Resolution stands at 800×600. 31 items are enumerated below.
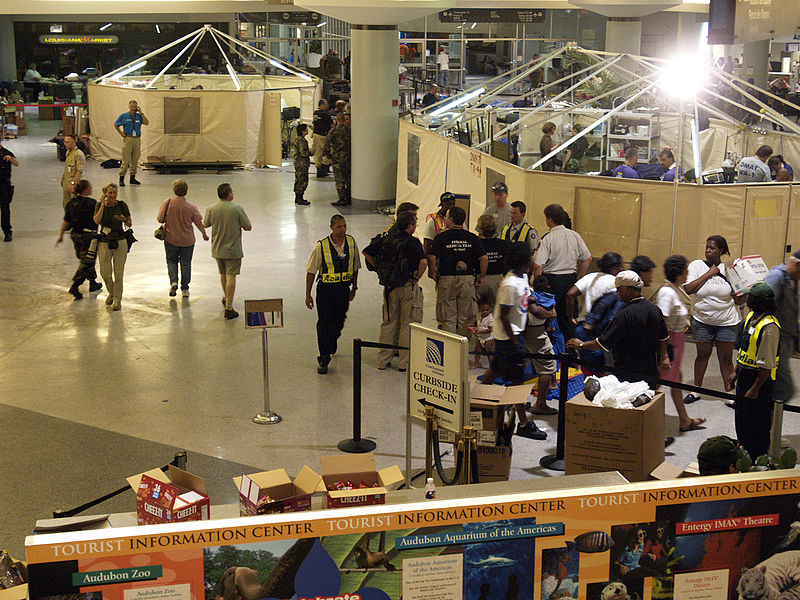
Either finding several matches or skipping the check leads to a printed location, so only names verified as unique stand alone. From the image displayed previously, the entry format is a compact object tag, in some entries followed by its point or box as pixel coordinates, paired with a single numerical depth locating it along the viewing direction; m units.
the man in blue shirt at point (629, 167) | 12.59
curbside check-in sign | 6.26
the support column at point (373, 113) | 17.70
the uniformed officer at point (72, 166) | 15.23
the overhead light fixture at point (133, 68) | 24.36
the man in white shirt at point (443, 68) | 34.31
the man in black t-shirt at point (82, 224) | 12.36
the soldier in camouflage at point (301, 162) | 18.16
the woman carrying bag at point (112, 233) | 11.98
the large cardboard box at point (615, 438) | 6.98
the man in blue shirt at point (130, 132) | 20.30
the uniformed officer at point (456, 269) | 10.15
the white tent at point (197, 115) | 22.17
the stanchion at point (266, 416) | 8.98
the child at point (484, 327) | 9.43
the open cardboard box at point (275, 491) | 4.54
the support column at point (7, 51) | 36.22
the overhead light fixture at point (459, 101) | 17.18
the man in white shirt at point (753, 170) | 12.33
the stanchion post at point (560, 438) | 7.99
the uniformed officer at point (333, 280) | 9.88
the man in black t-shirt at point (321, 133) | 21.55
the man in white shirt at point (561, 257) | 10.44
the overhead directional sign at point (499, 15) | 28.78
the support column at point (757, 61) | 30.28
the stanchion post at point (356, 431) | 8.19
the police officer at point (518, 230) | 10.56
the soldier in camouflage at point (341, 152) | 18.70
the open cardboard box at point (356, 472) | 4.84
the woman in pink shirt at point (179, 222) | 12.36
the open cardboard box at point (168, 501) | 4.58
